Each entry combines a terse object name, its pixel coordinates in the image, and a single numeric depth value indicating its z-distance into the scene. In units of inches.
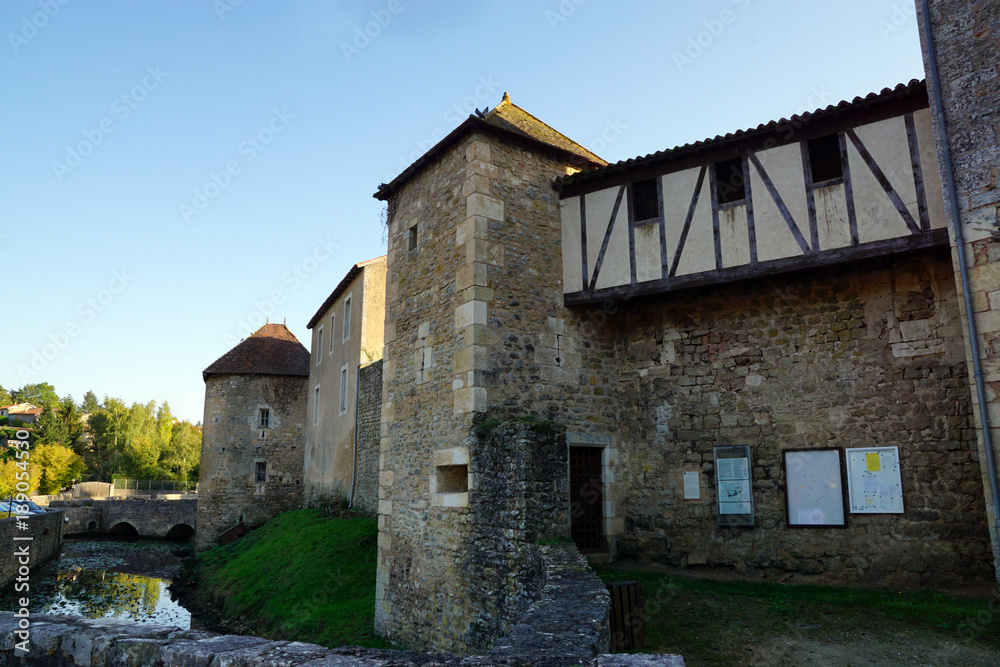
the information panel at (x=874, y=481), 283.3
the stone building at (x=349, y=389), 653.3
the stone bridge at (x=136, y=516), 1133.1
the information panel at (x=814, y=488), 296.2
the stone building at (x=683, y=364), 279.3
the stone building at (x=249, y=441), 895.1
